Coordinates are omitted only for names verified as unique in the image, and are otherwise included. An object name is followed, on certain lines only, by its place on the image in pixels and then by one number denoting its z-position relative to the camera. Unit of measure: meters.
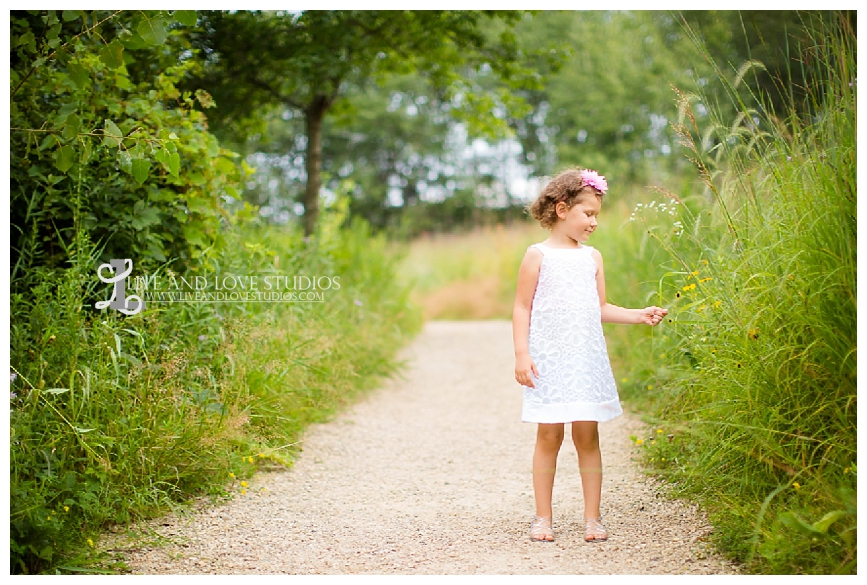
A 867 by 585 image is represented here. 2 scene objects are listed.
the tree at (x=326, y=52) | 5.44
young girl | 2.67
